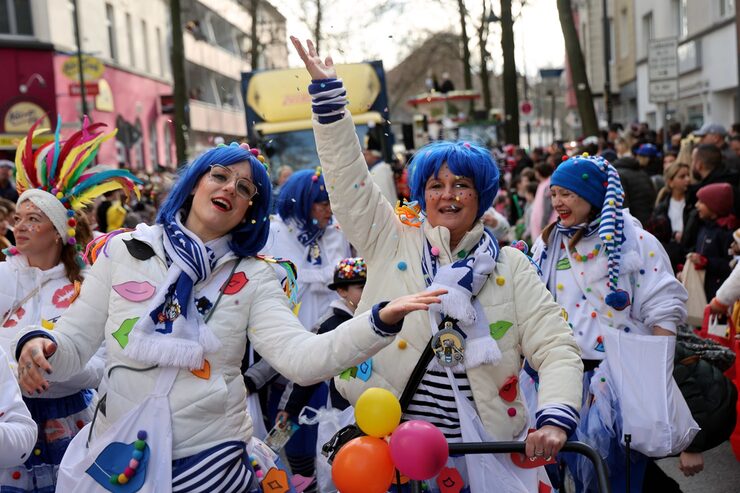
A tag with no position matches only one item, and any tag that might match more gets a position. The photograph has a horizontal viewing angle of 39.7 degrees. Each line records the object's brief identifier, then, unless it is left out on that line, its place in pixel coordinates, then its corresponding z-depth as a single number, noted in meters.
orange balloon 2.86
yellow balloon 2.91
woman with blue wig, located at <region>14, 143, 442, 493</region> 3.16
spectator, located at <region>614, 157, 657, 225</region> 9.23
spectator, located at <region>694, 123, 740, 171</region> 11.44
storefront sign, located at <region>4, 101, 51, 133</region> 29.78
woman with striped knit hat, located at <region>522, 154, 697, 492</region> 4.81
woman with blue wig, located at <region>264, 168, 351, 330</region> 6.95
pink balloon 2.83
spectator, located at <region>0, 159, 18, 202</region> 15.52
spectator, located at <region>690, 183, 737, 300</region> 8.00
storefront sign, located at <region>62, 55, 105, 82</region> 29.25
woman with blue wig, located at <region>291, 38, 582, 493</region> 3.40
